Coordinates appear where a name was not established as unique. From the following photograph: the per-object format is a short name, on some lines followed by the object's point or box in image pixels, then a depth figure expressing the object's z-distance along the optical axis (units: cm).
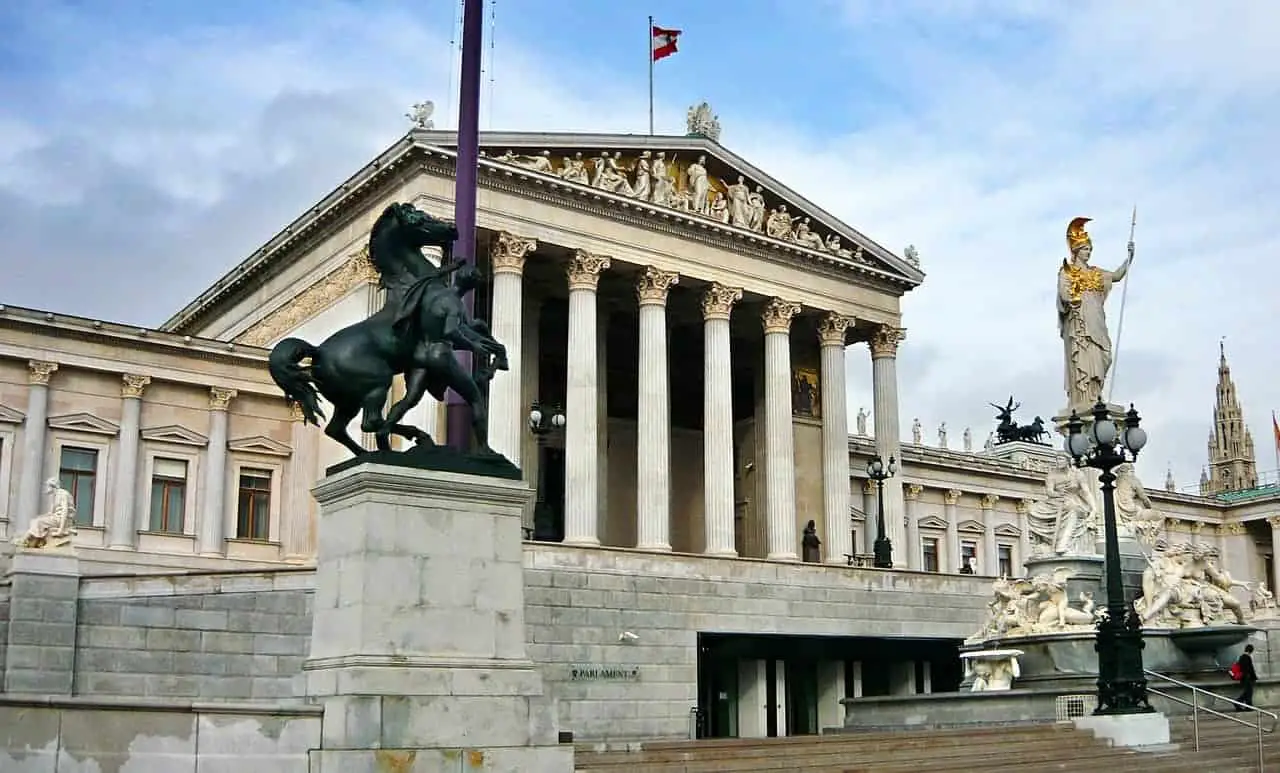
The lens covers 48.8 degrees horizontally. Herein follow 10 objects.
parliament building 3544
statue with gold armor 2806
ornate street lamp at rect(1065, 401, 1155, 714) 2105
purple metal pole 1573
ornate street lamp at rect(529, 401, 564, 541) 3778
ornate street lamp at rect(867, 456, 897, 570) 4428
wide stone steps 2042
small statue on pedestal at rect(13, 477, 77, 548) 2892
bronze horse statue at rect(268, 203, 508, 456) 1335
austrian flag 4897
